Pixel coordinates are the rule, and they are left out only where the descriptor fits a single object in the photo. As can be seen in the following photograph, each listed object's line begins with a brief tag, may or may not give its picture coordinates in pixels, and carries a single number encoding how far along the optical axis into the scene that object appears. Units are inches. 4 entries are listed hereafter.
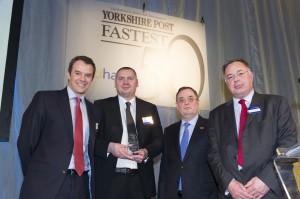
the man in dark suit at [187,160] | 94.2
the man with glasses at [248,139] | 76.7
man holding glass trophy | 92.0
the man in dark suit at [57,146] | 74.0
